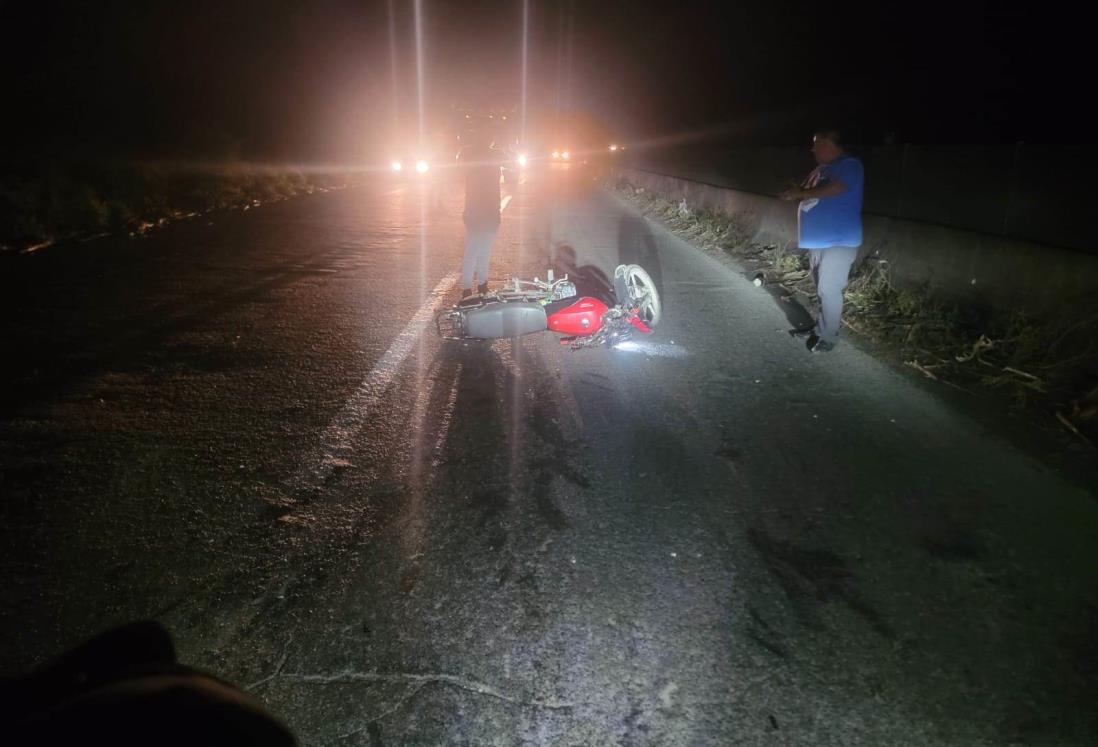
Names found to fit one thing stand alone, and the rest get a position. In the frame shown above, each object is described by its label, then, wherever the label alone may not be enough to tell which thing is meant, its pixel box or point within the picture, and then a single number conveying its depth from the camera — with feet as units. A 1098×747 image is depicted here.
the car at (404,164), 121.61
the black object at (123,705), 3.45
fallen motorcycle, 20.53
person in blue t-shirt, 19.45
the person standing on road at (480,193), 25.03
